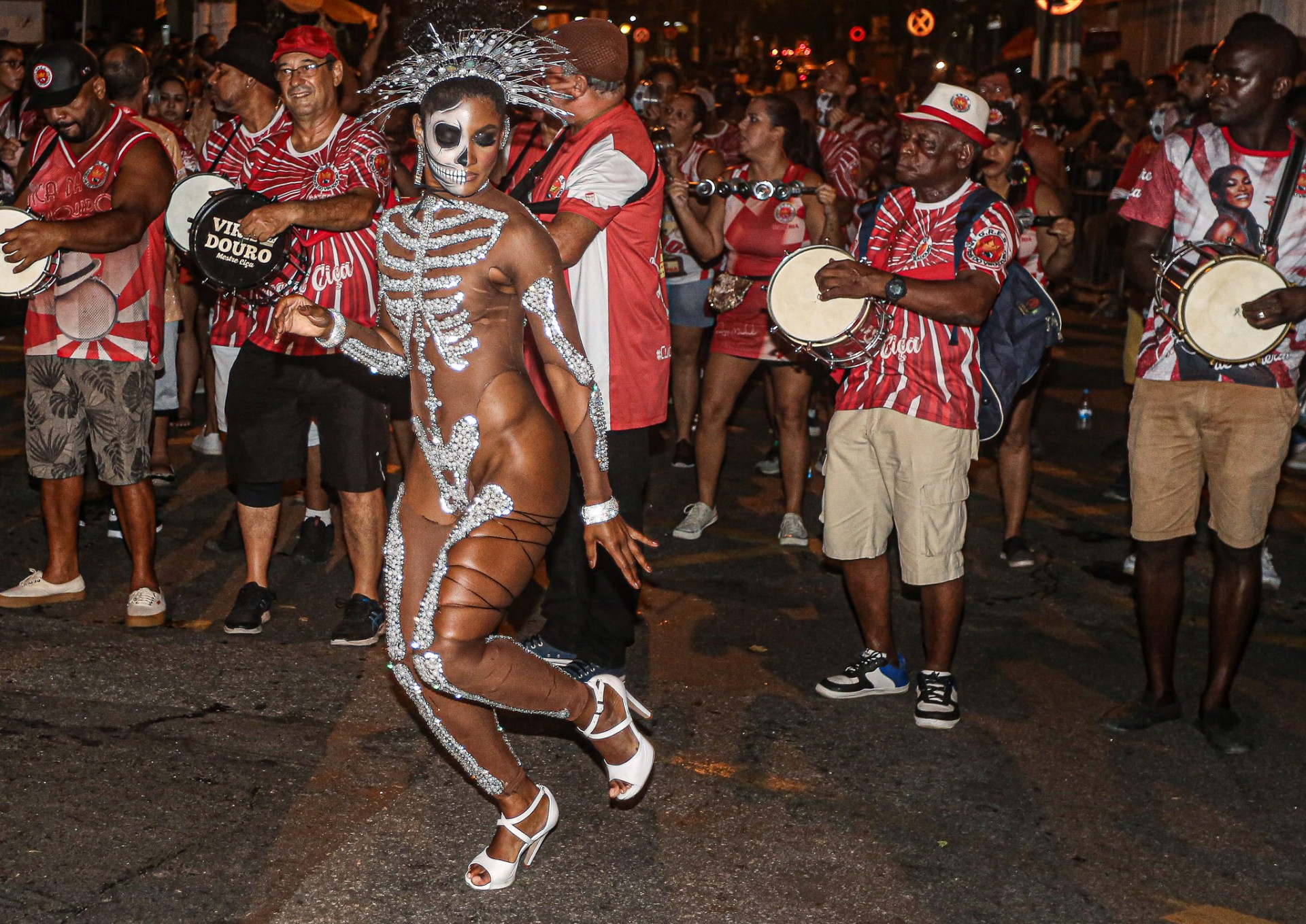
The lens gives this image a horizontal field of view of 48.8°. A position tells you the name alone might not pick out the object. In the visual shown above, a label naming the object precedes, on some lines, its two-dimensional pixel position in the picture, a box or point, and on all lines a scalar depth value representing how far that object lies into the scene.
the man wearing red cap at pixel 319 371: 5.70
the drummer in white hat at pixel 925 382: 5.00
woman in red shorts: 7.27
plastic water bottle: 10.51
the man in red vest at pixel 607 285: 4.87
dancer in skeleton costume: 3.78
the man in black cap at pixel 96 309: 5.79
